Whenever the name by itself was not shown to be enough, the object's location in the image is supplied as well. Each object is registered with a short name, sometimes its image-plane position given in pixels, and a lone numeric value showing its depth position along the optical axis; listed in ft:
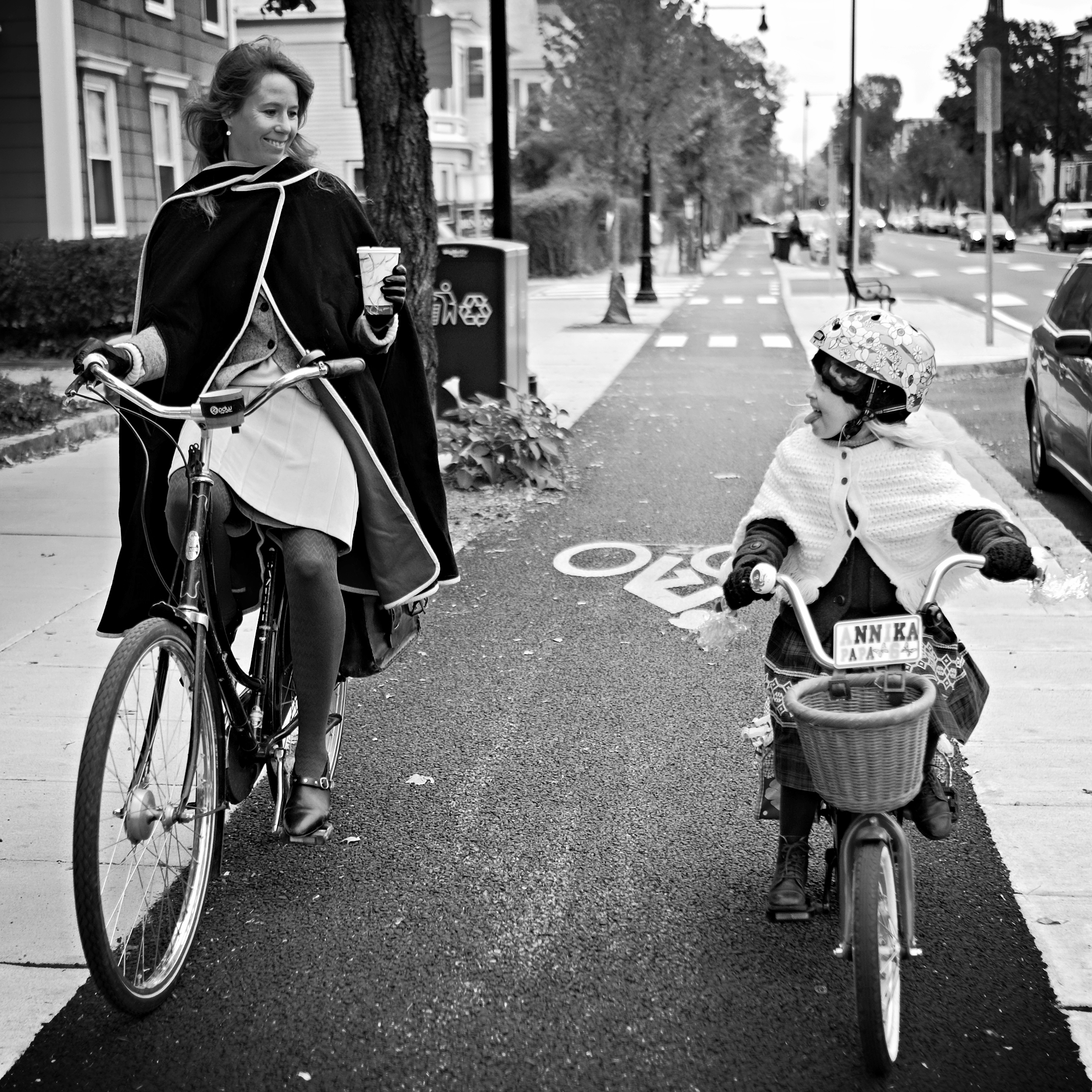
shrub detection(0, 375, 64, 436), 35.12
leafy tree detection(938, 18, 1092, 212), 278.05
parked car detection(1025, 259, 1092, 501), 27.02
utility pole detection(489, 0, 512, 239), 43.39
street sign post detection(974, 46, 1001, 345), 57.88
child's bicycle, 9.08
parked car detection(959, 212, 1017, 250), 191.52
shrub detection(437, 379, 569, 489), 30.73
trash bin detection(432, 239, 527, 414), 38.27
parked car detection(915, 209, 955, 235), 320.29
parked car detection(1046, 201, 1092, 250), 183.73
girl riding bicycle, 10.73
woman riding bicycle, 11.97
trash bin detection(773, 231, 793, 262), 194.49
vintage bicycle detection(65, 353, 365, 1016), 9.50
